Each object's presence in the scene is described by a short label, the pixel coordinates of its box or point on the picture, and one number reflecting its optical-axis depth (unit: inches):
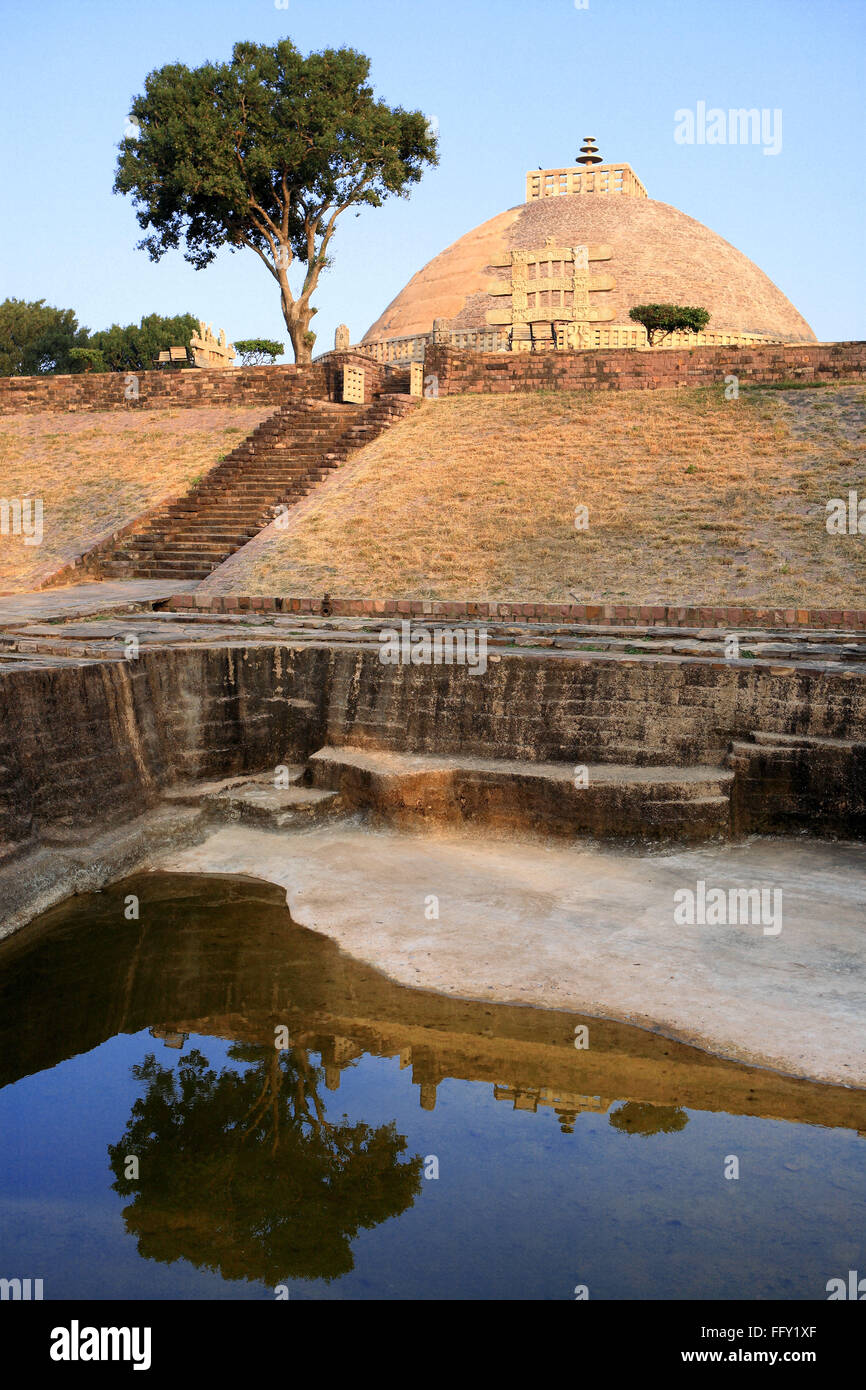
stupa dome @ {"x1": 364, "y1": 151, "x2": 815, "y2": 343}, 1357.7
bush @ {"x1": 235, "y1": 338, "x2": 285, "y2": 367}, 1196.5
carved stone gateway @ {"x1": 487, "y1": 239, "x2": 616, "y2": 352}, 1014.4
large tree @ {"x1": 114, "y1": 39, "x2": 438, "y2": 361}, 922.1
